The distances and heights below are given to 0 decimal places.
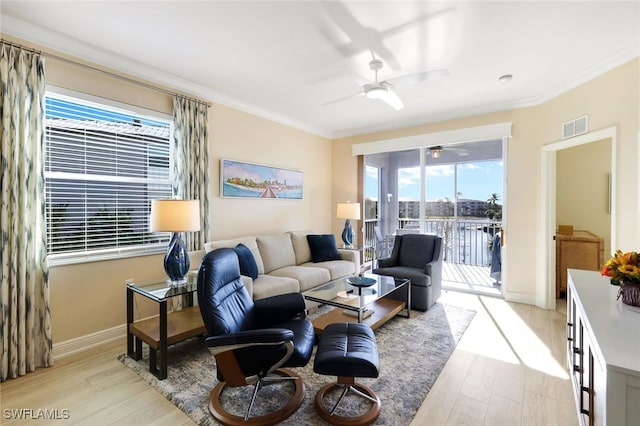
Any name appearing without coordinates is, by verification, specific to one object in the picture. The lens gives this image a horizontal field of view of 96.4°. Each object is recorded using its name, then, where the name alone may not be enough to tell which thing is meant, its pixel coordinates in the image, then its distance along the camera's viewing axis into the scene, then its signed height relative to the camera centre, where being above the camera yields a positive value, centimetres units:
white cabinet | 97 -56
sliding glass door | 454 +27
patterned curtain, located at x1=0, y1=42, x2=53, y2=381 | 220 -8
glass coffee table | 273 -88
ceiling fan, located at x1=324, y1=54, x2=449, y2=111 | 247 +116
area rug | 185 -129
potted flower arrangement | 147 -33
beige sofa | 318 -77
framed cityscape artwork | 388 +44
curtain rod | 230 +132
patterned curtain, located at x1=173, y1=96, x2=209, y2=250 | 329 +63
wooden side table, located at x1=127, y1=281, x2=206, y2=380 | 222 -103
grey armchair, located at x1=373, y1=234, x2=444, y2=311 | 360 -77
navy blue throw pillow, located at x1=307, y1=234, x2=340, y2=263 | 435 -58
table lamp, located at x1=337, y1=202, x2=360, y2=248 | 486 -8
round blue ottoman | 168 -90
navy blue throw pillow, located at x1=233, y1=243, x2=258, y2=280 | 316 -58
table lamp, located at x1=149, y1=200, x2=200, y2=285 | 258 -14
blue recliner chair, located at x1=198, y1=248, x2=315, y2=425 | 163 -81
